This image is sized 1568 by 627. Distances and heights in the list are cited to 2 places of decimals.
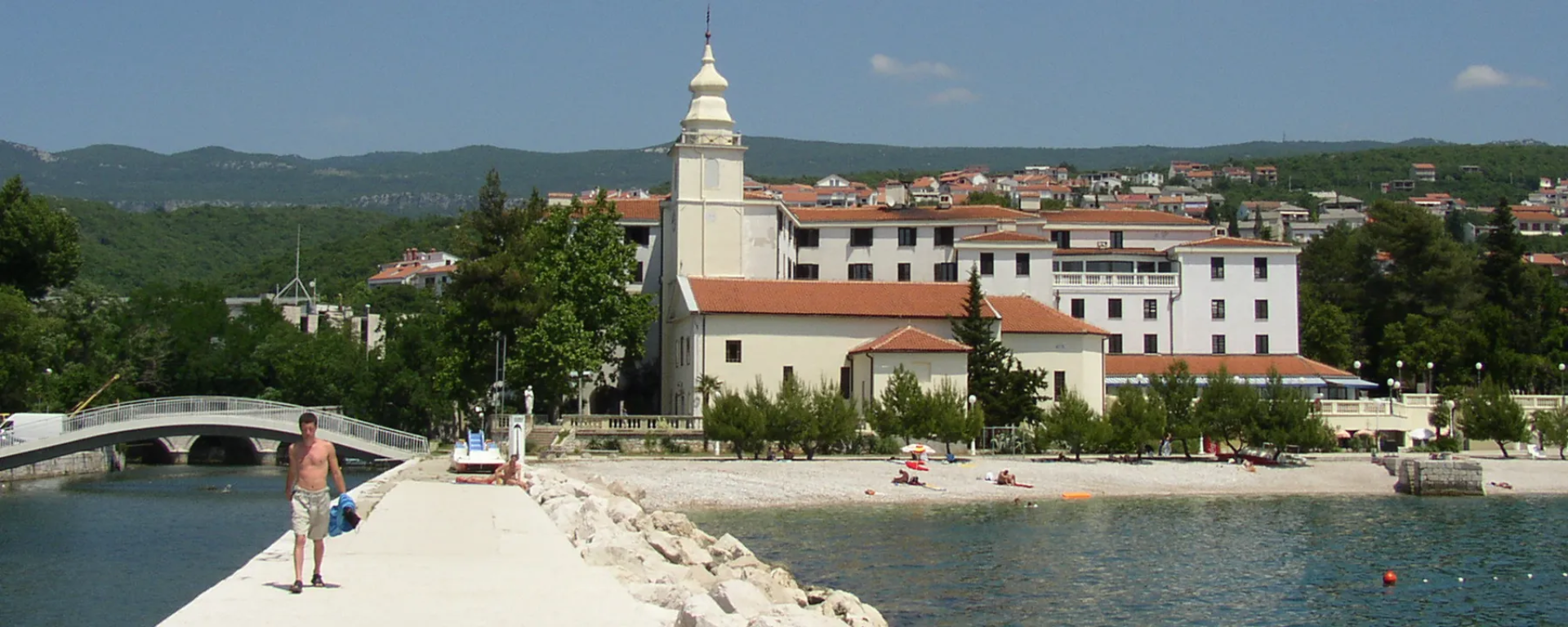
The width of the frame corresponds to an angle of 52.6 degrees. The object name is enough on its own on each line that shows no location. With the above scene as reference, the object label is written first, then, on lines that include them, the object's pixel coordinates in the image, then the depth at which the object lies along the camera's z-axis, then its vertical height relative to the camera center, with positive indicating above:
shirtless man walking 15.86 -0.81
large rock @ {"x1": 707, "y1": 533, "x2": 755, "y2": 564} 22.66 -2.07
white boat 39.91 -1.32
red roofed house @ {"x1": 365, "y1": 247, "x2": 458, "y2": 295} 136.12 +12.02
